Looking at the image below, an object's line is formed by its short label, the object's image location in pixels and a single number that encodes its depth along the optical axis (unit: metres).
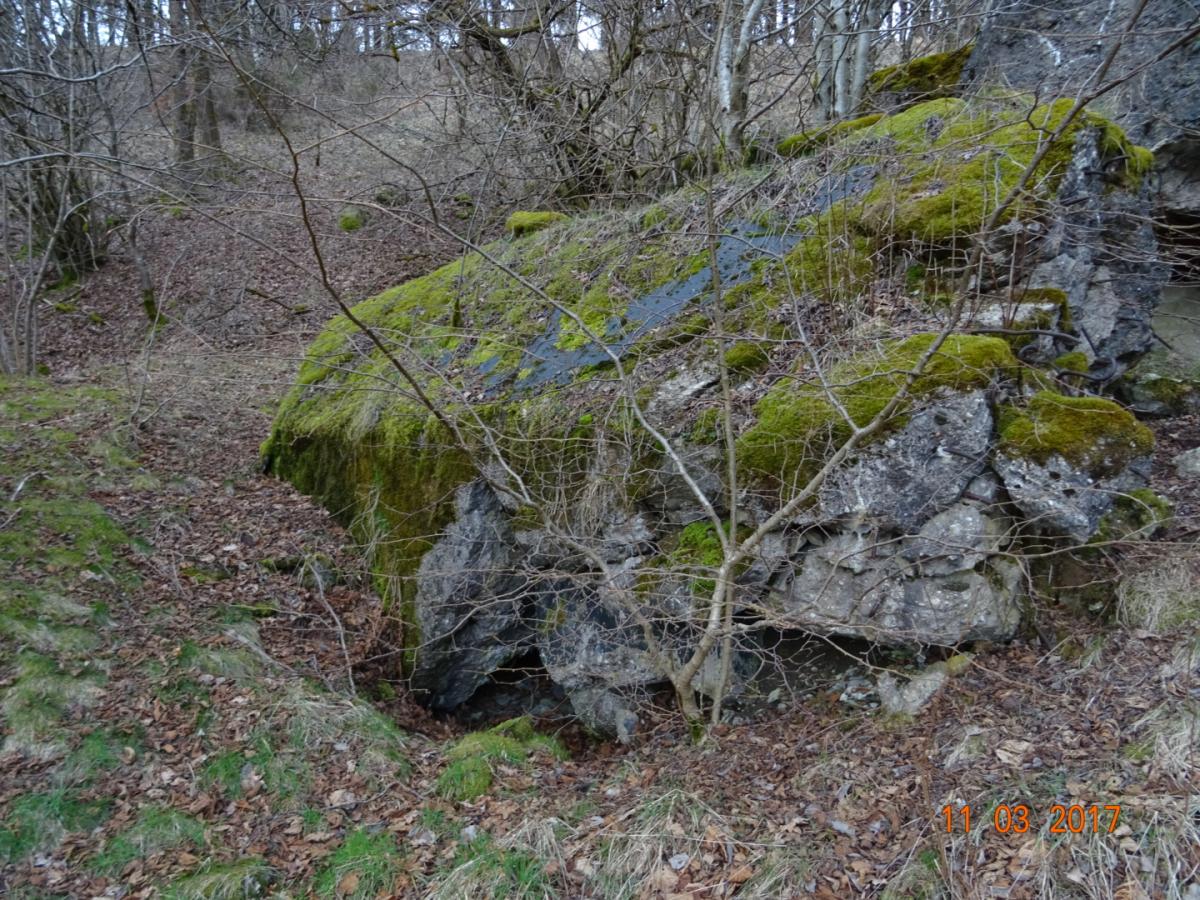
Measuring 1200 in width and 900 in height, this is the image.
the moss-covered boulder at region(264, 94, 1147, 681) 4.04
